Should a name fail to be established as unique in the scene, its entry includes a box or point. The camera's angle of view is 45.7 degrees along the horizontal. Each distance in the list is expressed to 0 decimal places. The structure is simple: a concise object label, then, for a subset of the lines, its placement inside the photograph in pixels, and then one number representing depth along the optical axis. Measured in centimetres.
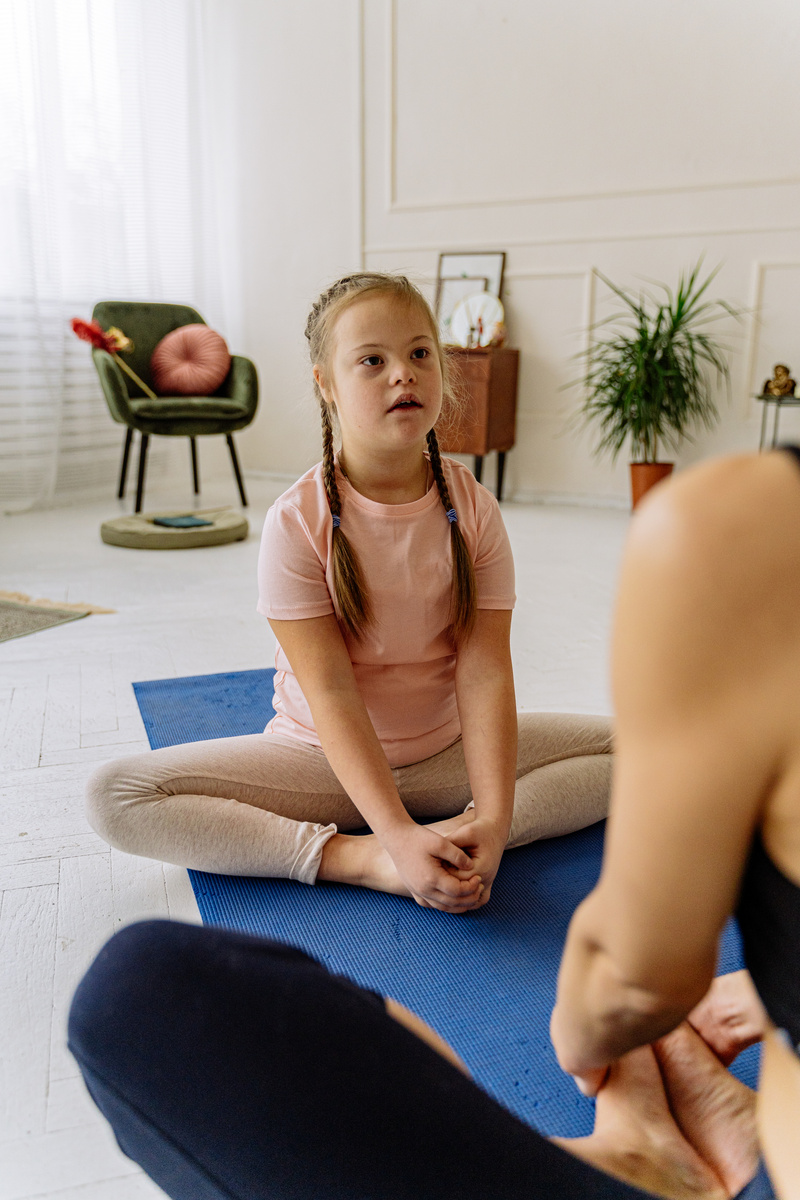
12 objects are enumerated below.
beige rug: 221
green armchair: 361
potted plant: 361
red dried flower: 364
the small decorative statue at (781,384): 350
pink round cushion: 397
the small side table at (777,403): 347
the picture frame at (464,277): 418
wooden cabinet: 389
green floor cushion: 320
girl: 106
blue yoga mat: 84
